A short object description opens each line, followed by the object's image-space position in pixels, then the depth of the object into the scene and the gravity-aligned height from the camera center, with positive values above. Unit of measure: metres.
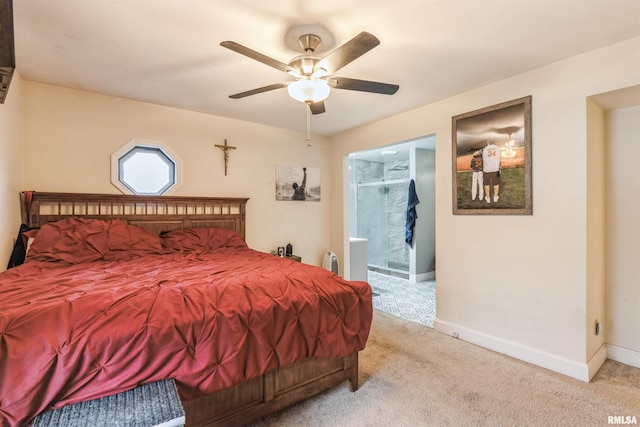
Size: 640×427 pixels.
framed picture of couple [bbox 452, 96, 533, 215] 2.55 +0.45
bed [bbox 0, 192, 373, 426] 1.19 -0.53
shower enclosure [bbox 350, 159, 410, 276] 5.74 +0.01
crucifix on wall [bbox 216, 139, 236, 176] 3.81 +0.78
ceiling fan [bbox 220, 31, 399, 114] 1.73 +0.88
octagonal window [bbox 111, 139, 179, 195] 3.20 +0.50
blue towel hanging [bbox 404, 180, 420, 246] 5.19 -0.03
